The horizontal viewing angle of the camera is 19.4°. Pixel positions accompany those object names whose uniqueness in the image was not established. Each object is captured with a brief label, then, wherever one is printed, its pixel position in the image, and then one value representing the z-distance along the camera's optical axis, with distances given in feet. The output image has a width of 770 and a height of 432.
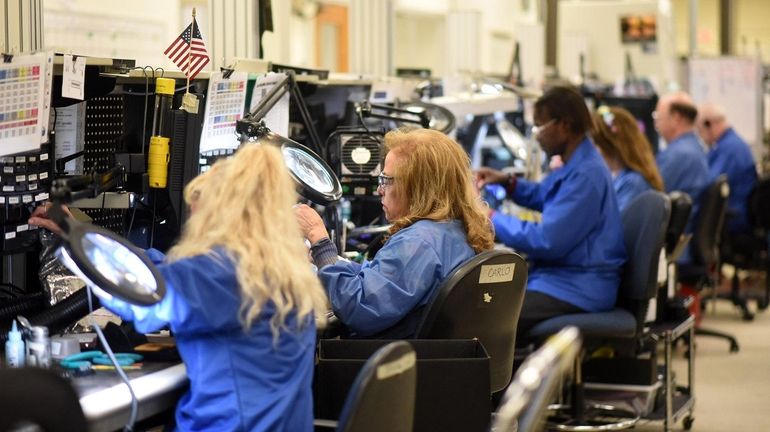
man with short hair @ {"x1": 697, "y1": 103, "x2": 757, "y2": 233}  48.90
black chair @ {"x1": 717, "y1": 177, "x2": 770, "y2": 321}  47.97
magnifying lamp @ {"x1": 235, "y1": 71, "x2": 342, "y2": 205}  17.95
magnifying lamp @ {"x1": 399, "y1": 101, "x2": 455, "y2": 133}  26.79
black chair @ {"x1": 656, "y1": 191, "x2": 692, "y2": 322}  28.44
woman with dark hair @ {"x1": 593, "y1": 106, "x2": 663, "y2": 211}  31.42
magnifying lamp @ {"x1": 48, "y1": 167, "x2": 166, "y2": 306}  13.15
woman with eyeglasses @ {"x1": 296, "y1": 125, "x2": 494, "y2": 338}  17.82
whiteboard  59.72
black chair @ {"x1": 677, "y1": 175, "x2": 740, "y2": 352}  39.04
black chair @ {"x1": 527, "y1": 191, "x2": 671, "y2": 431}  26.00
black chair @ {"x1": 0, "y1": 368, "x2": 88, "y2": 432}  11.90
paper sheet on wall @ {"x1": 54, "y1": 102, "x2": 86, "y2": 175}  18.01
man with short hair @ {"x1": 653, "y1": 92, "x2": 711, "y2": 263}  41.23
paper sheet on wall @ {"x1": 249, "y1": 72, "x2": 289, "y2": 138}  21.43
